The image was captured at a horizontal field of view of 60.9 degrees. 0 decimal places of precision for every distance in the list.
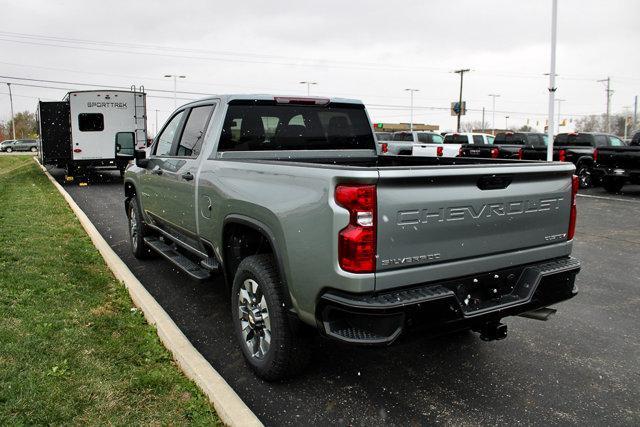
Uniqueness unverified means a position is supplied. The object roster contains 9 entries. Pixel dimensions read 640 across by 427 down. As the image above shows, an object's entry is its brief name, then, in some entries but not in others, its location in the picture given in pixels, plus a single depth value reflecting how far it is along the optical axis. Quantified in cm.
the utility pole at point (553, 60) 1936
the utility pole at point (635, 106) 8925
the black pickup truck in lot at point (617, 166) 1516
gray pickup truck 284
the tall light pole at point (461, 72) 6272
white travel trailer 1834
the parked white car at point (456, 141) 2503
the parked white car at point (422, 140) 2492
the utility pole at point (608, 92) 7956
